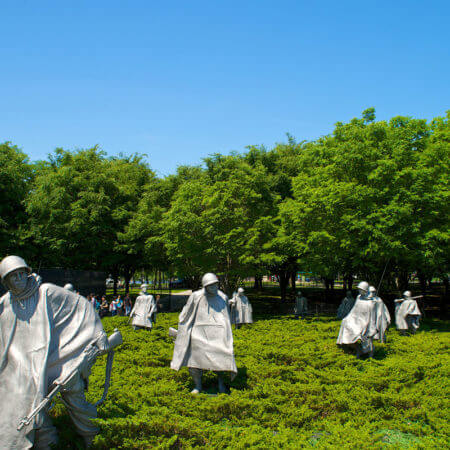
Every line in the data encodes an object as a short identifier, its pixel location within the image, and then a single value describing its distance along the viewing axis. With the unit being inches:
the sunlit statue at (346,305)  896.3
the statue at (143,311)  652.1
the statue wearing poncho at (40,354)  175.5
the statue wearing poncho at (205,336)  315.6
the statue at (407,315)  671.1
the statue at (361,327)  440.5
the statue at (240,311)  780.8
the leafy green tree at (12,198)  1101.1
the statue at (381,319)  531.7
